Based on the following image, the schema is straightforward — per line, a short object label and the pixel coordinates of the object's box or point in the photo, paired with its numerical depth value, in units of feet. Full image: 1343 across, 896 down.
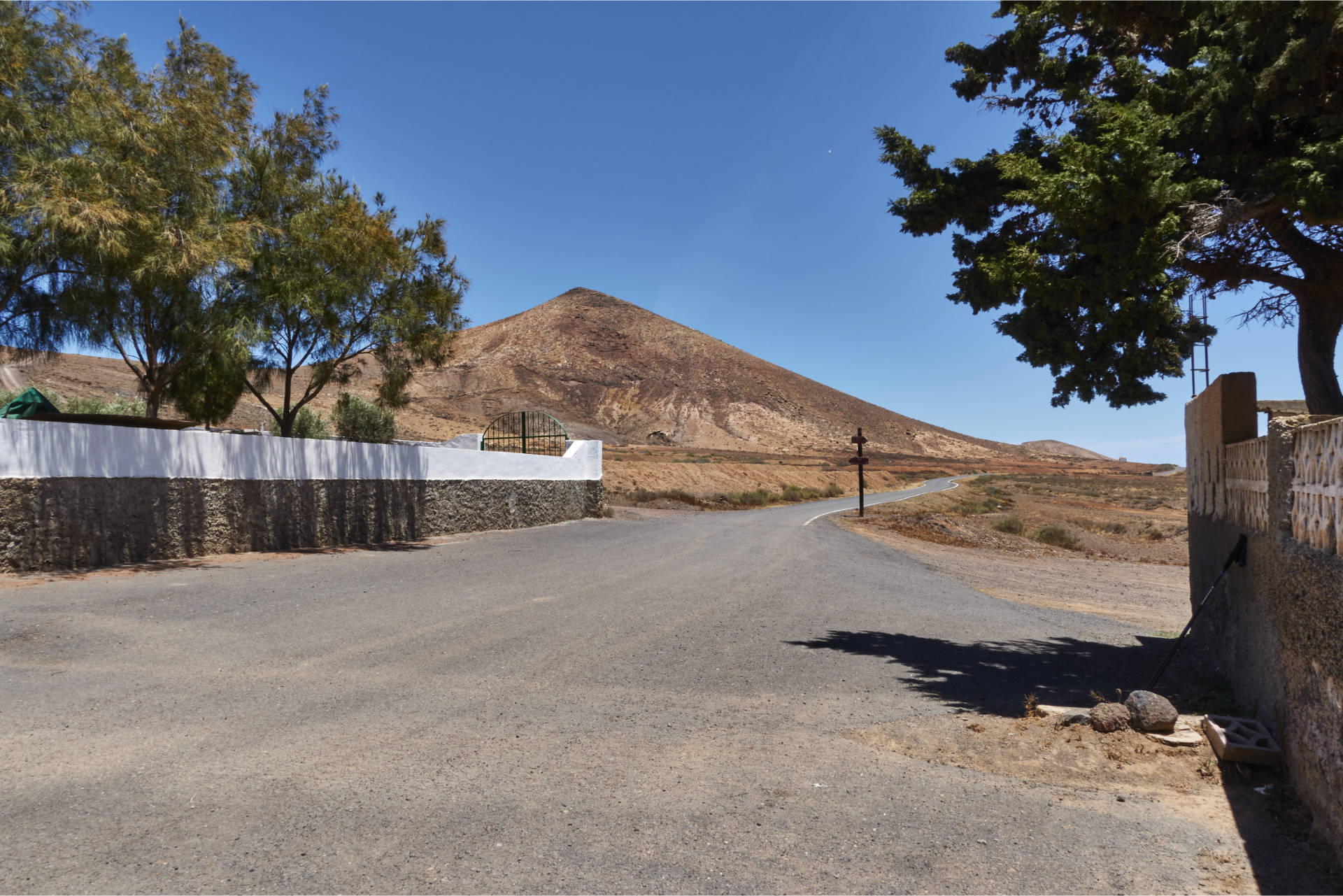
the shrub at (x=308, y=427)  102.89
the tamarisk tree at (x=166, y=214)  45.88
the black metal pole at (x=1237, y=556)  21.89
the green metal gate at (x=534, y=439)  91.97
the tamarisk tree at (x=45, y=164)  41.70
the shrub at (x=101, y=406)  85.56
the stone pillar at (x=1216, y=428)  24.41
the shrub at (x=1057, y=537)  87.58
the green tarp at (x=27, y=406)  44.47
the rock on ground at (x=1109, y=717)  18.66
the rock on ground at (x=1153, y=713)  18.34
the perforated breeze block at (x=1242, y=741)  16.31
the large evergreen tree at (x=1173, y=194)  20.53
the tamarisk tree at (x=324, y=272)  58.08
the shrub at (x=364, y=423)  112.27
